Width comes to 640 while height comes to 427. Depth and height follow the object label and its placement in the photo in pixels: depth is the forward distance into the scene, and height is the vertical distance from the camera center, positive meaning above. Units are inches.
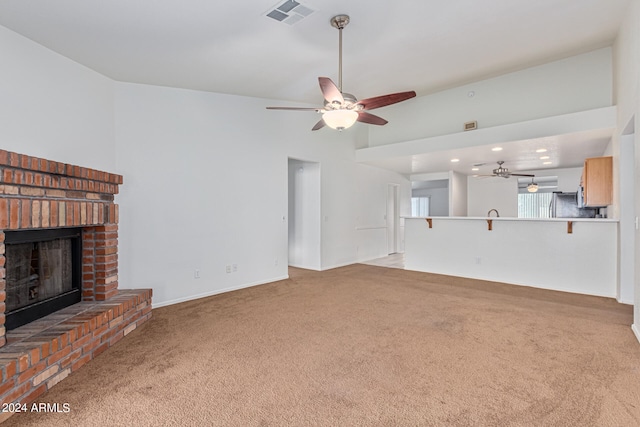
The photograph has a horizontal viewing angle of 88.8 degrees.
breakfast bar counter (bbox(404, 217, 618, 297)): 179.0 -23.6
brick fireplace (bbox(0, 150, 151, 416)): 77.4 -25.0
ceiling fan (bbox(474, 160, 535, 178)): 268.9 +34.6
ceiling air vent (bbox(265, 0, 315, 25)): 104.5 +66.9
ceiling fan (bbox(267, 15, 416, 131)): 114.3 +39.8
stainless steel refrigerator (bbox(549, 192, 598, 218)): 245.3 +4.7
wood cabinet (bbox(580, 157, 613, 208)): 174.2 +17.4
